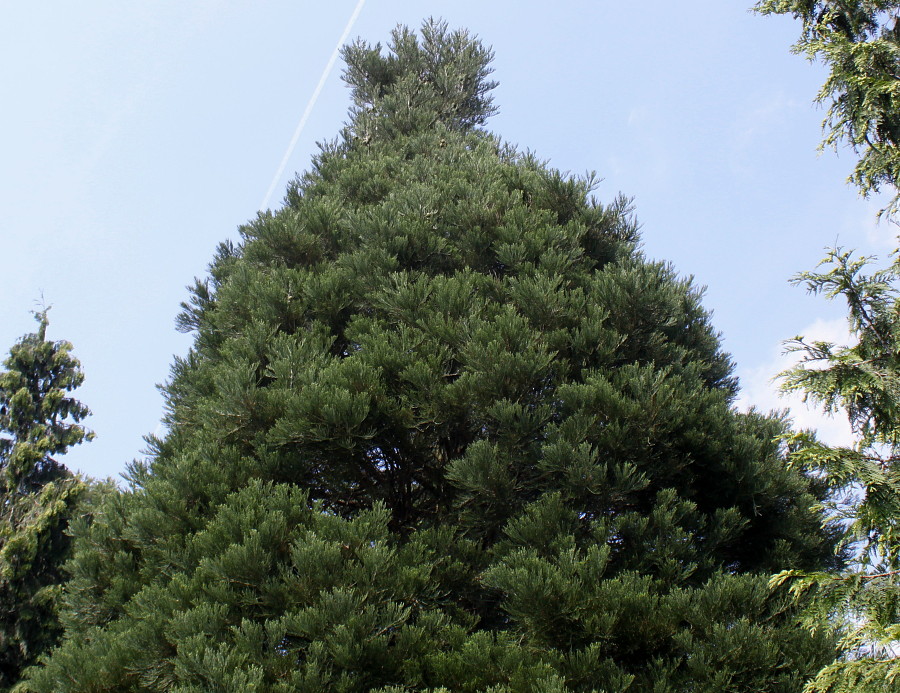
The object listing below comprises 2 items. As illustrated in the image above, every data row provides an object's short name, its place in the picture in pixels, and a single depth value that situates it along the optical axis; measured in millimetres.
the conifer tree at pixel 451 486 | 4871
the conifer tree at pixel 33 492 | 14812
